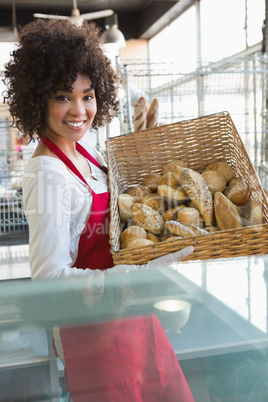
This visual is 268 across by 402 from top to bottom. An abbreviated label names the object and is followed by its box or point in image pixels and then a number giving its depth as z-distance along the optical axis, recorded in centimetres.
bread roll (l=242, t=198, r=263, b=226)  94
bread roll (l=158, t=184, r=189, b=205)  107
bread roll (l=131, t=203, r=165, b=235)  99
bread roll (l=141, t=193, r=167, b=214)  107
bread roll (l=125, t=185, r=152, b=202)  111
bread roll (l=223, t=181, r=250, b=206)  105
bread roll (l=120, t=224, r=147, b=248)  95
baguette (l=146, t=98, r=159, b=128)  174
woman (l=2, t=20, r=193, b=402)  92
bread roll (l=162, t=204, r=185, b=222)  103
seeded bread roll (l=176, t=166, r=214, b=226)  101
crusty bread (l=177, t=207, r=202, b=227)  97
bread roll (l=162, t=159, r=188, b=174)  117
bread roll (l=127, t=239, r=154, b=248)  89
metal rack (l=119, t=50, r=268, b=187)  234
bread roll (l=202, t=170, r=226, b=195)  108
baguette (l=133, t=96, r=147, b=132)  168
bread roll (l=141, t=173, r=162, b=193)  116
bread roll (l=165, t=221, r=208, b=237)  91
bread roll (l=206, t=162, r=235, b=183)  113
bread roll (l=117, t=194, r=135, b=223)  103
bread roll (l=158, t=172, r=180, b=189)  110
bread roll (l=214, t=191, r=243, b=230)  95
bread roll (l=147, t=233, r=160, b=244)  98
